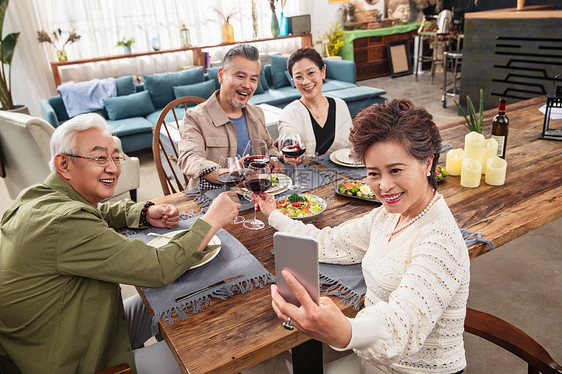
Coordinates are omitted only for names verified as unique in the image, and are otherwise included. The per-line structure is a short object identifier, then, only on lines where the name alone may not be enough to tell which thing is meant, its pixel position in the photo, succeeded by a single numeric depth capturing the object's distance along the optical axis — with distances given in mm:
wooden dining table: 991
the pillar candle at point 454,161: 1872
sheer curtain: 5426
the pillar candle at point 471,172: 1775
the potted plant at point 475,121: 2043
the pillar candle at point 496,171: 1773
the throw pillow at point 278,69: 6073
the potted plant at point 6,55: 4684
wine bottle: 1979
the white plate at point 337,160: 2033
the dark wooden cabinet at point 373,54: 8055
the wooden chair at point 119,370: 1078
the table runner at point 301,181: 1772
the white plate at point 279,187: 1792
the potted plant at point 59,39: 5250
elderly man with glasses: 1128
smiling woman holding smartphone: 823
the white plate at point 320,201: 1518
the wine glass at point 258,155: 1697
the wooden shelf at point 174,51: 5383
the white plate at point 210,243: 1283
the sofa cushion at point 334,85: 5938
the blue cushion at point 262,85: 5850
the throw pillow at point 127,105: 5020
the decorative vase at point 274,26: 6879
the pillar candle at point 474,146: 1855
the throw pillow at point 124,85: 5262
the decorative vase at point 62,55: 5457
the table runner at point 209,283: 1122
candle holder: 2221
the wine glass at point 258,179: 1449
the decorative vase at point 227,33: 6582
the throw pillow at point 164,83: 5324
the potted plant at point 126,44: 5784
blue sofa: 4816
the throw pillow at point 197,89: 5270
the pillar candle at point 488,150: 1859
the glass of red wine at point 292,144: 1795
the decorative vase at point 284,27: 6991
